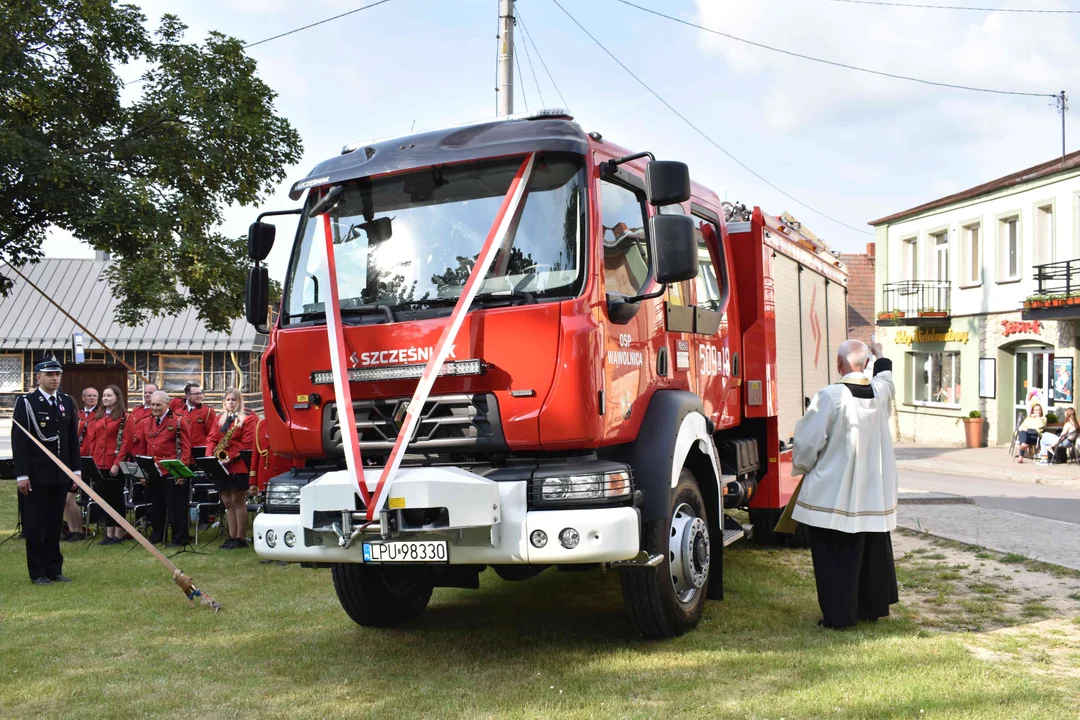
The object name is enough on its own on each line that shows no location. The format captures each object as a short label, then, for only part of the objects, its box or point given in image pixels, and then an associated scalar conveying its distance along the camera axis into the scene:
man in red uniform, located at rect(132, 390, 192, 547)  10.93
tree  14.96
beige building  23.92
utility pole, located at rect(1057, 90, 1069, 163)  29.02
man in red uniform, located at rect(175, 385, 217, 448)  11.39
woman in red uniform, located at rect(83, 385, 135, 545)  12.21
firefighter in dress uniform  8.73
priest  6.19
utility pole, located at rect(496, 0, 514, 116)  13.38
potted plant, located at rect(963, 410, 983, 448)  26.38
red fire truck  5.09
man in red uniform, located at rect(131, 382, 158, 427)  11.66
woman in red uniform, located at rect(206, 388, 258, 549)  10.61
